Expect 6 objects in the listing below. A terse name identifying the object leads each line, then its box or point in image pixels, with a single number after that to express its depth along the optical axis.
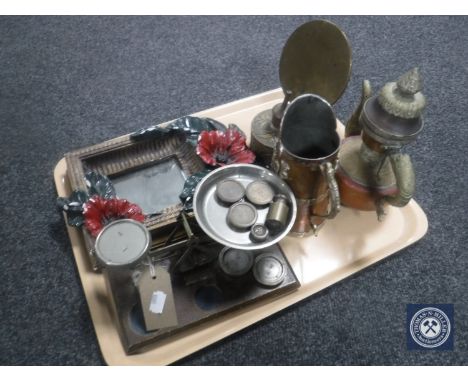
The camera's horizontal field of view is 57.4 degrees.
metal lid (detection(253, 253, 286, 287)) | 0.84
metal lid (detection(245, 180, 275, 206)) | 0.80
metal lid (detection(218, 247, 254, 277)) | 0.84
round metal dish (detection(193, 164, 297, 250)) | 0.75
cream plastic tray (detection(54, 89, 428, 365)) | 0.81
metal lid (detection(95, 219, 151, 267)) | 0.69
